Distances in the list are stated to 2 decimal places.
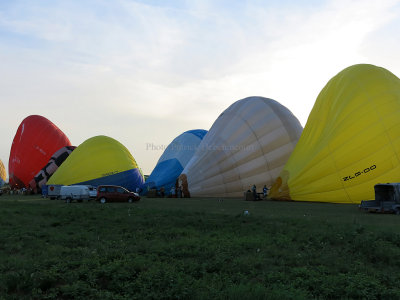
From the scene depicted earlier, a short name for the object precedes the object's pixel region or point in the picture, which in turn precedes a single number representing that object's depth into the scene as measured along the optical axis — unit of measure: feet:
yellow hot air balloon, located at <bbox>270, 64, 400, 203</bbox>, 72.59
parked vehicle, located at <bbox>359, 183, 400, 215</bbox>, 58.80
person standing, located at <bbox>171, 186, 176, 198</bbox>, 104.03
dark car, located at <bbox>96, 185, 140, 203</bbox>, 92.68
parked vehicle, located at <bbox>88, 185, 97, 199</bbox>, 94.83
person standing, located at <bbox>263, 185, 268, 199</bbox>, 90.27
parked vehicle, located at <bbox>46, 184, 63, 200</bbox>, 101.86
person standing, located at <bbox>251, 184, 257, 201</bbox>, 86.69
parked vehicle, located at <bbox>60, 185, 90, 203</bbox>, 92.43
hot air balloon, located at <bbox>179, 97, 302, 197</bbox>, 92.43
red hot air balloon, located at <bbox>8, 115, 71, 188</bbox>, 147.13
